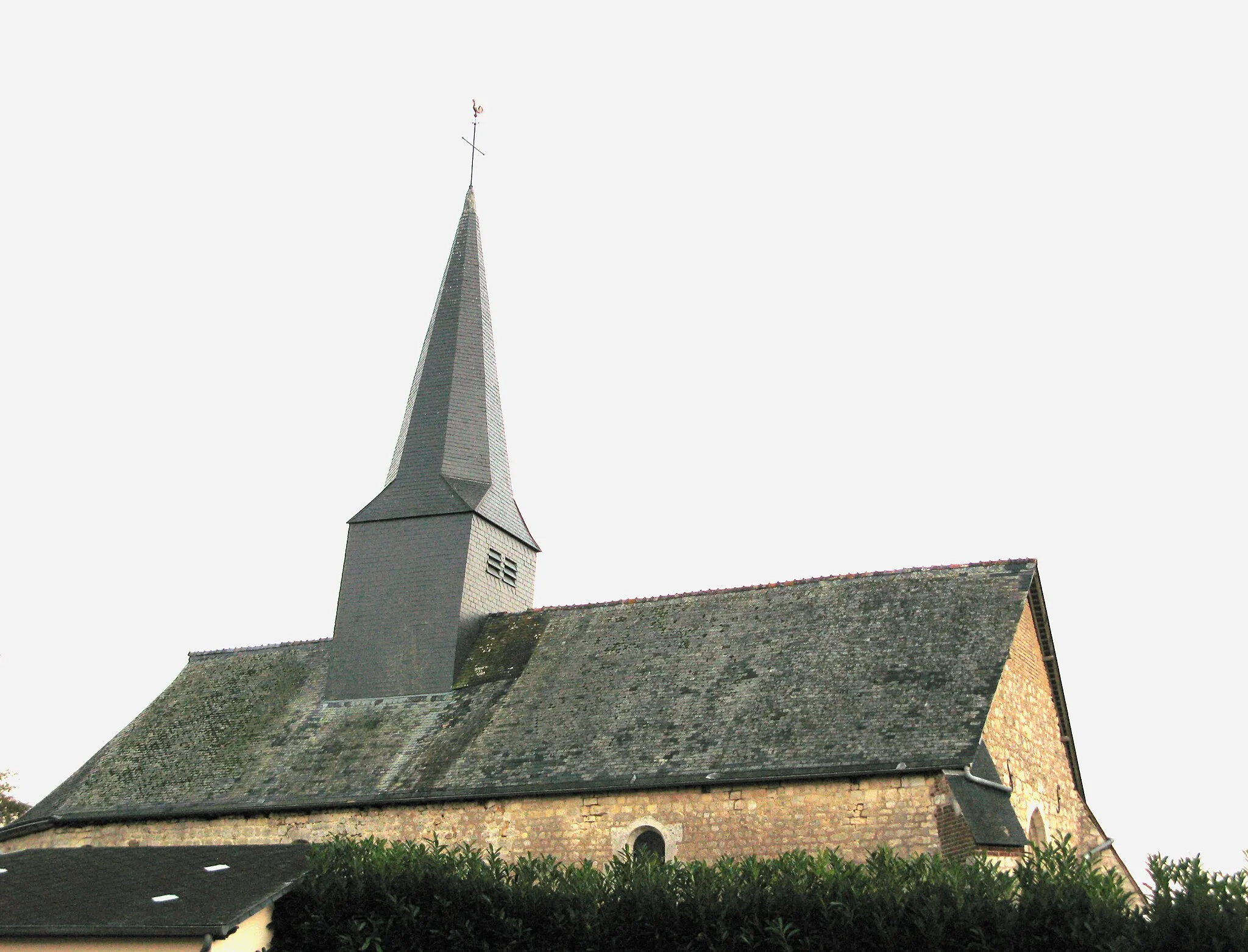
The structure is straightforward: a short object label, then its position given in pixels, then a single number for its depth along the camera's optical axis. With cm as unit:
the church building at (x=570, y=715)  1727
